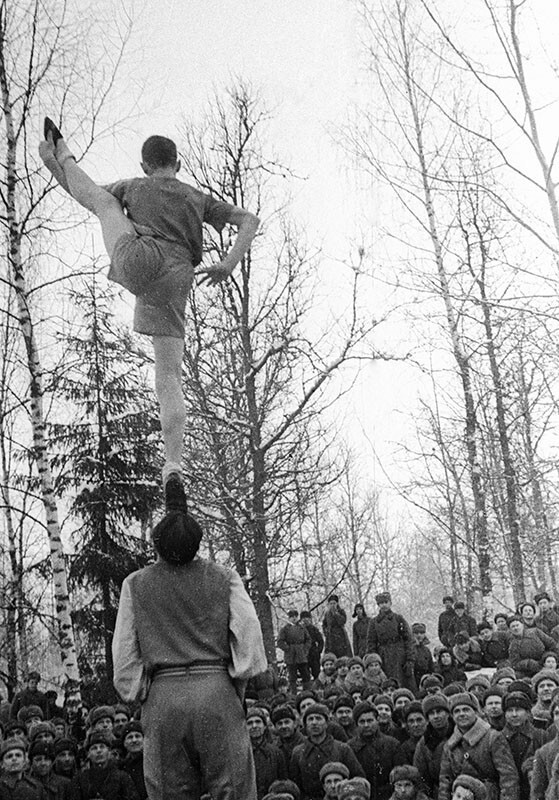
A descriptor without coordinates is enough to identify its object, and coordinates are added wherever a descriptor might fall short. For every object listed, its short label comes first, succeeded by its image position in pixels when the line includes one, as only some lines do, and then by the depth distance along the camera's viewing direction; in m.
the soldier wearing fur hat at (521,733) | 7.17
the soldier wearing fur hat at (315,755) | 8.16
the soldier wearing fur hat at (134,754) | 8.55
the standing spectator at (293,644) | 14.20
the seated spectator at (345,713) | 9.30
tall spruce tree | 17.16
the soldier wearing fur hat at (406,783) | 7.34
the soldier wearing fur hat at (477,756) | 7.08
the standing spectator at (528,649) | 10.49
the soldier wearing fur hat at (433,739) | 7.81
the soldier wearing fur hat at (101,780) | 8.07
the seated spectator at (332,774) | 7.47
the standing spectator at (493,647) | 13.67
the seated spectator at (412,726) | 8.48
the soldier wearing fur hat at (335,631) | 15.23
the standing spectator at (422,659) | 13.50
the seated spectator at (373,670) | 11.42
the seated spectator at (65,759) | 8.43
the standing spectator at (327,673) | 12.60
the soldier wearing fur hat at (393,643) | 12.64
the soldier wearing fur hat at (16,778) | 7.86
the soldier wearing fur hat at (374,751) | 8.38
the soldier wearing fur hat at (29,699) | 11.66
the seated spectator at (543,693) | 7.82
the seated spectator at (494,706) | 7.83
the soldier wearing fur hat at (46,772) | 8.13
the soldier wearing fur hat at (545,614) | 13.84
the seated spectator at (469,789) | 6.77
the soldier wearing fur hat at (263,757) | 8.28
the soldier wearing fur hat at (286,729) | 8.70
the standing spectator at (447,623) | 15.47
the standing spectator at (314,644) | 14.56
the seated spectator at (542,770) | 6.45
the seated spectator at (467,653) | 13.52
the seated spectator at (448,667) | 12.38
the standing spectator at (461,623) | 15.41
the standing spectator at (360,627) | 15.27
